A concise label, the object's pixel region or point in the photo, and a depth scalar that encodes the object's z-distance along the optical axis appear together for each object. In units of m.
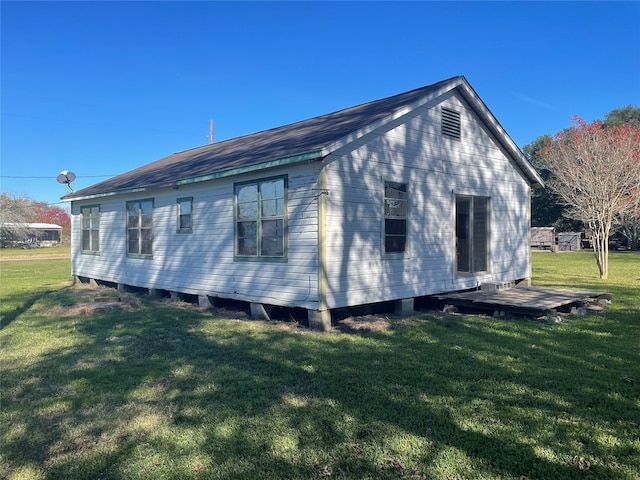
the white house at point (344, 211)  8.23
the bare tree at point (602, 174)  17.41
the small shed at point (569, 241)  38.03
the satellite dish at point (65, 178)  17.28
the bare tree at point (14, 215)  51.91
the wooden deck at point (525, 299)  8.84
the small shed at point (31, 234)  53.75
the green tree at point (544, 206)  40.94
